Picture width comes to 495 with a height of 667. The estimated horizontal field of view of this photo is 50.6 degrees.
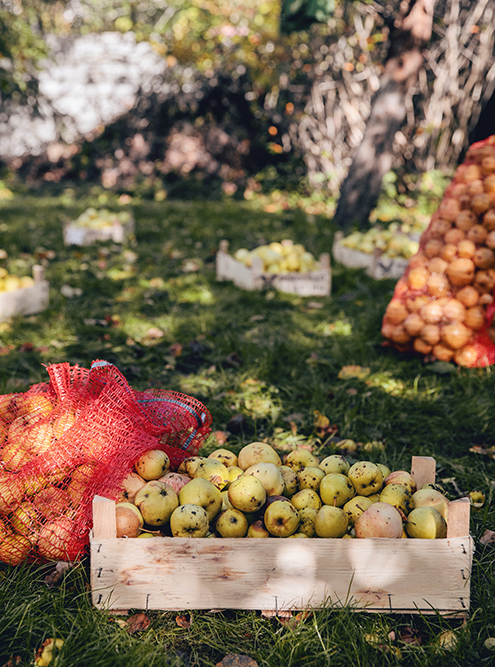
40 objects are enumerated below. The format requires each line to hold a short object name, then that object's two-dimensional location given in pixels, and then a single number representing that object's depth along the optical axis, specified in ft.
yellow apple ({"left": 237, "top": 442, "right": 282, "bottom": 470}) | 6.71
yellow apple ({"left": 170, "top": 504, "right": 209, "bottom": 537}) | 5.67
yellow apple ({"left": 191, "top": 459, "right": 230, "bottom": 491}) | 6.45
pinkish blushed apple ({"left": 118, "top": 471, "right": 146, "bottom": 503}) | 6.15
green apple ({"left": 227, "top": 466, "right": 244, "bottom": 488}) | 6.59
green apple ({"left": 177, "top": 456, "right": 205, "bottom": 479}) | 6.66
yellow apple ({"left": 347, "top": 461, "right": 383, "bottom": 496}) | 6.41
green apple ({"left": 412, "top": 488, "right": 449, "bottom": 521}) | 5.99
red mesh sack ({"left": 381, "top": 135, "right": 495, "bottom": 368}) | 11.09
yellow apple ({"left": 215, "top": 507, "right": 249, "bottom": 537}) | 5.79
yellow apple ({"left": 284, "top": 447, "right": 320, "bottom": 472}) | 6.97
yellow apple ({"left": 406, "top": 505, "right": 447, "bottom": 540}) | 5.71
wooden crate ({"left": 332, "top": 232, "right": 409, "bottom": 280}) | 18.11
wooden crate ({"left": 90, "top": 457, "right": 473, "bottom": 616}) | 5.53
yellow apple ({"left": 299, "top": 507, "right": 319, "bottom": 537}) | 5.96
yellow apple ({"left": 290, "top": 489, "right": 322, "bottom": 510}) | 6.17
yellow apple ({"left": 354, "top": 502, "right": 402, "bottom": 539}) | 5.65
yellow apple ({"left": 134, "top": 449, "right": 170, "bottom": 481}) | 6.42
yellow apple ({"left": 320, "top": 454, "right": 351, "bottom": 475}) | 6.70
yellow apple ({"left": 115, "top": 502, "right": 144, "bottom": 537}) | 5.72
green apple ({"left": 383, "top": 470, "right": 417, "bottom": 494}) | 6.43
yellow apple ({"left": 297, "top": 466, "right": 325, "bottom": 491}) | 6.48
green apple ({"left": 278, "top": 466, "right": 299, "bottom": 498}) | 6.48
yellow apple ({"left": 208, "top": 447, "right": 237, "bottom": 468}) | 7.02
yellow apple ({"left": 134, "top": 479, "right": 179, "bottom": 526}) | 5.90
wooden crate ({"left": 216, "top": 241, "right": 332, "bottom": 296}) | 16.84
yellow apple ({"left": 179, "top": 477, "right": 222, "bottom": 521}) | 5.92
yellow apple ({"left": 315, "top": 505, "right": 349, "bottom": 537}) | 5.79
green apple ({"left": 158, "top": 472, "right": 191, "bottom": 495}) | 6.27
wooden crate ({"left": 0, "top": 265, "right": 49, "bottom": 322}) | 13.93
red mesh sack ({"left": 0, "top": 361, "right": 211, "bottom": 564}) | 5.88
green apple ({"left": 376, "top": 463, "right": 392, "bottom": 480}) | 6.80
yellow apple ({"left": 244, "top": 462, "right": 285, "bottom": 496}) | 6.21
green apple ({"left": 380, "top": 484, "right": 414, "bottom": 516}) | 6.09
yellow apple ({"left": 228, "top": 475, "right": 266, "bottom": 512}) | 5.87
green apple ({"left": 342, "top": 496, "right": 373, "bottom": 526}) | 6.07
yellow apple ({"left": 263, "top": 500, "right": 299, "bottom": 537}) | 5.74
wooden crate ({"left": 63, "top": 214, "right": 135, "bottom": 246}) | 22.59
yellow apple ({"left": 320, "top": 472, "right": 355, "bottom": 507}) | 6.21
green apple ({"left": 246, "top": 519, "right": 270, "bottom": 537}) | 5.83
